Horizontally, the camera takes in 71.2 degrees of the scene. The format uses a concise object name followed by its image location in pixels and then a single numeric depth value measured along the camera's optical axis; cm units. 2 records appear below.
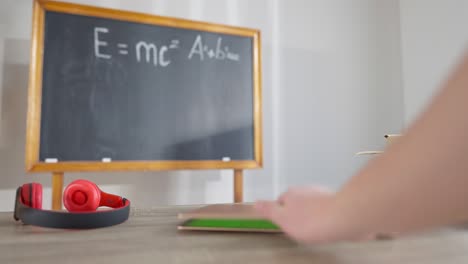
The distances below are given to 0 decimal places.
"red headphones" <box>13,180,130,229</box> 52
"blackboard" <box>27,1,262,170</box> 104
